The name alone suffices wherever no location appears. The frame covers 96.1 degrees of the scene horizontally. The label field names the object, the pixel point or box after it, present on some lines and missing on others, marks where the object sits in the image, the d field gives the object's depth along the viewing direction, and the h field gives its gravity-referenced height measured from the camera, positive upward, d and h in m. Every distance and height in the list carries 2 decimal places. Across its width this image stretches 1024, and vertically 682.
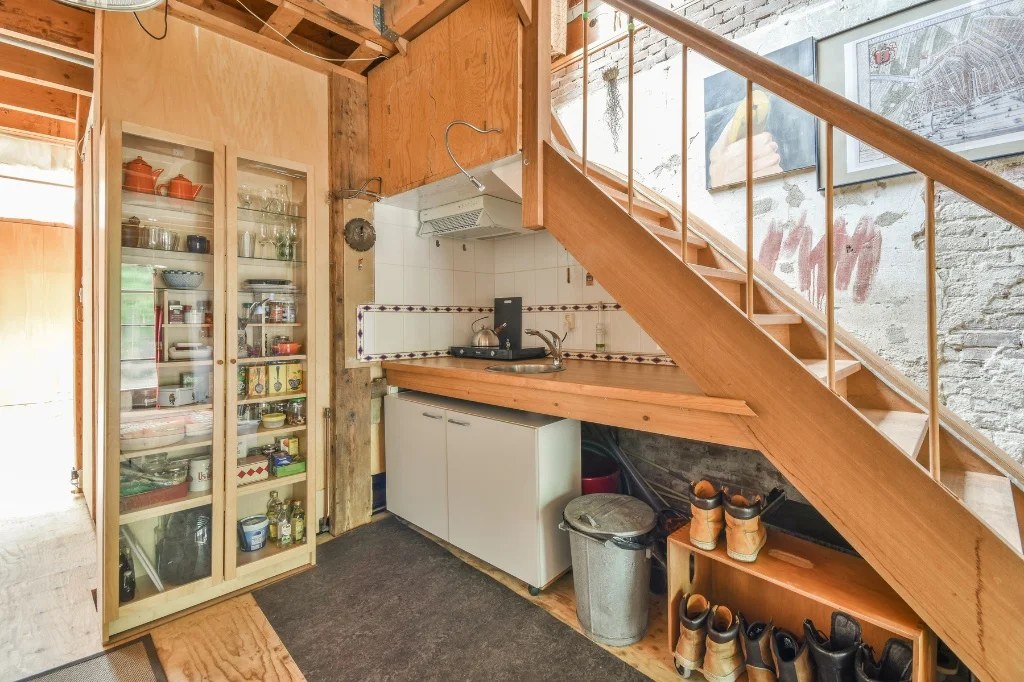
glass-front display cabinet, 1.91 -0.13
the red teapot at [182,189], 2.09 +0.72
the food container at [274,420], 2.39 -0.40
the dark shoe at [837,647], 1.33 -0.92
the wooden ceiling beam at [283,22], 2.19 +1.60
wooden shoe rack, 1.26 -0.76
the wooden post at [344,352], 2.67 -0.05
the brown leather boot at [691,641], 1.58 -1.04
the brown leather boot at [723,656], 1.51 -1.04
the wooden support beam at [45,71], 2.42 +1.50
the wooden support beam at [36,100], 2.78 +1.55
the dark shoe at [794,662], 1.40 -0.99
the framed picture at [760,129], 2.00 +0.98
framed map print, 1.56 +0.98
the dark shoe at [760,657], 1.48 -1.02
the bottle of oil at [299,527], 2.37 -0.94
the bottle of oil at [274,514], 2.37 -0.89
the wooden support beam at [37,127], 3.19 +1.58
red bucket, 2.32 -0.69
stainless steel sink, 2.57 -0.15
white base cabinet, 2.04 -0.67
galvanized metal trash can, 1.77 -0.91
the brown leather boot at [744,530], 1.53 -0.63
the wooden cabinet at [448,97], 2.00 +1.23
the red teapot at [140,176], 1.95 +0.73
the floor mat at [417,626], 1.66 -1.16
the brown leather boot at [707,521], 1.60 -0.63
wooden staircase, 1.07 -0.26
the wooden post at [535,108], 1.86 +0.98
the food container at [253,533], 2.26 -0.93
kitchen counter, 1.50 -0.21
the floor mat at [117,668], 1.62 -1.17
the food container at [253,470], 2.28 -0.63
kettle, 3.03 +0.03
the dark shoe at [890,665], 1.29 -0.93
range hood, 2.64 +0.75
